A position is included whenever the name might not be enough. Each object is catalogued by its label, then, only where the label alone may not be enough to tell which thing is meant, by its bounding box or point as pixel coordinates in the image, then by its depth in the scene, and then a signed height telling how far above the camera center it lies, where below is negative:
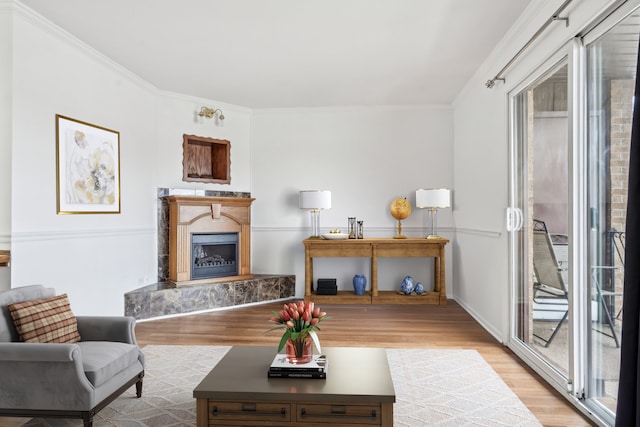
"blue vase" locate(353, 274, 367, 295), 5.93 -0.95
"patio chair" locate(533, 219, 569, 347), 2.98 -0.48
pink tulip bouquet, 2.27 -0.56
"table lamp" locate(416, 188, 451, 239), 5.77 +0.20
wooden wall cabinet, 5.84 +0.74
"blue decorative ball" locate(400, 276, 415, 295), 5.94 -0.98
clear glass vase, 2.30 -0.72
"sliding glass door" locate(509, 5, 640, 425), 2.37 +0.03
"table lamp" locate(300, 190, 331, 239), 5.91 +0.19
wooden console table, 5.80 -0.54
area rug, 2.52 -1.18
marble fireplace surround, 5.00 -0.94
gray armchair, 2.22 -0.86
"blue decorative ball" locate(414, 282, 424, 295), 5.93 -1.02
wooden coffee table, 2.02 -0.87
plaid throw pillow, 2.47 -0.62
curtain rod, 2.69 +1.23
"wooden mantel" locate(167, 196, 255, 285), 5.45 -0.14
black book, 2.21 -0.81
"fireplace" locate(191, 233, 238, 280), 5.63 -0.55
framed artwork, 3.90 +0.45
